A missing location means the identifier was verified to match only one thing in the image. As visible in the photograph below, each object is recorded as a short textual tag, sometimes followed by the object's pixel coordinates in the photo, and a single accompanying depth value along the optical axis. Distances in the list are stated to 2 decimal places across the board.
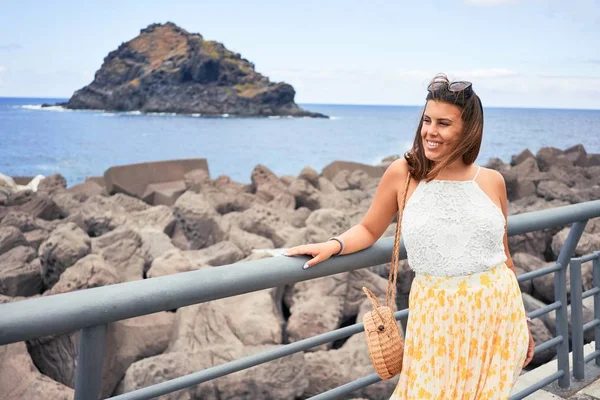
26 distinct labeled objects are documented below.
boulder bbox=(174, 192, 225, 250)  7.83
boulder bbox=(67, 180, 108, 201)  12.25
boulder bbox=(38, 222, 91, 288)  5.70
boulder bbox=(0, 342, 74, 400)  3.56
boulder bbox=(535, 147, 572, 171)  14.70
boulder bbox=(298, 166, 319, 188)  12.41
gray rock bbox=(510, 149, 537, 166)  15.98
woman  1.73
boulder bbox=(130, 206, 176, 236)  8.28
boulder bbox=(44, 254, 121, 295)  4.57
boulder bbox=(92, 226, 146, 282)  6.04
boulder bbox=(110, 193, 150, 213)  10.37
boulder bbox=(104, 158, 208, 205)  12.09
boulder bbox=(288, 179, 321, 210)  10.77
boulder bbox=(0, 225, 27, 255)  6.29
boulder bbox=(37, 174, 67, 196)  11.49
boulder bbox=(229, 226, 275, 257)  7.20
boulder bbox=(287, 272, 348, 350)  4.79
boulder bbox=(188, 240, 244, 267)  6.33
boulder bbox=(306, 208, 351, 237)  7.06
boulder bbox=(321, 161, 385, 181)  15.01
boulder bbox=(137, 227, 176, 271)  6.90
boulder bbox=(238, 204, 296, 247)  7.73
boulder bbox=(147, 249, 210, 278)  5.35
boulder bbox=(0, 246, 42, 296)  5.46
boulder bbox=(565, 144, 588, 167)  16.17
